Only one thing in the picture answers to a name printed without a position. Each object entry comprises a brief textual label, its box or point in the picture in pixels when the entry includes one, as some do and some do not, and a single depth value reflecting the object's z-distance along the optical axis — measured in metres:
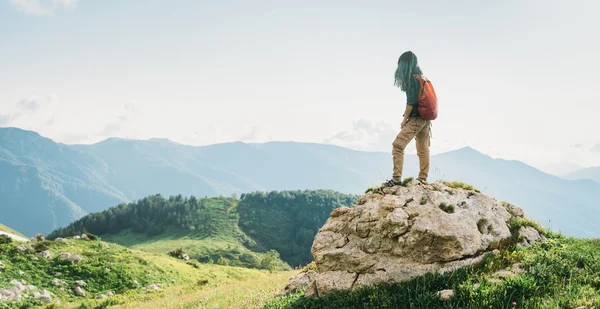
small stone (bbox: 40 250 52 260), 28.46
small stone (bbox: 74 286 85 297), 25.87
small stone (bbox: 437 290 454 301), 9.11
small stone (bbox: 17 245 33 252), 28.38
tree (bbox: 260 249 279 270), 92.81
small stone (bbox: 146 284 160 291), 28.94
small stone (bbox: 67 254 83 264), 29.10
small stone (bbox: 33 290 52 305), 22.96
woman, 13.38
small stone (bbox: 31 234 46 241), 37.89
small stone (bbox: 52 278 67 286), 25.70
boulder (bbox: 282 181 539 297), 11.40
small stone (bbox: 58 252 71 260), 28.95
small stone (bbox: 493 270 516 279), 9.69
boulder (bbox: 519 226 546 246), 12.22
